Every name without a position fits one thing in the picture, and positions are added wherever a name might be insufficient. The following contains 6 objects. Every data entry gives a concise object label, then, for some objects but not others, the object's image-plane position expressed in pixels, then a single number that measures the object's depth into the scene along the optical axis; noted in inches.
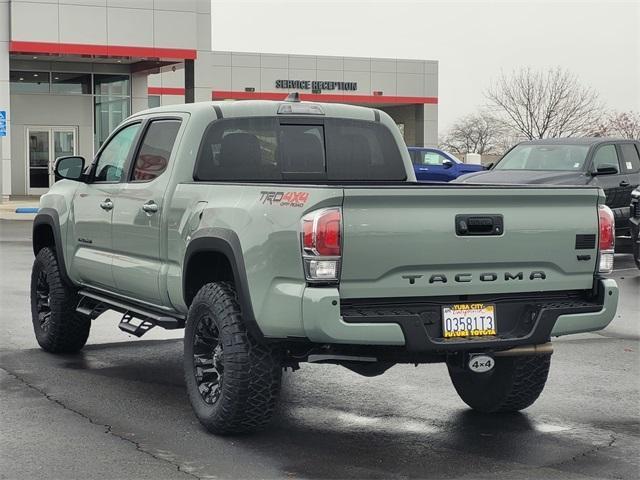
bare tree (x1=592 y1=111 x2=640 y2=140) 3576.3
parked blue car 1327.5
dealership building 1421.0
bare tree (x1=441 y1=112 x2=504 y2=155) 3708.2
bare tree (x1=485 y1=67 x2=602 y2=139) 3225.9
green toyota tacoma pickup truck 225.0
